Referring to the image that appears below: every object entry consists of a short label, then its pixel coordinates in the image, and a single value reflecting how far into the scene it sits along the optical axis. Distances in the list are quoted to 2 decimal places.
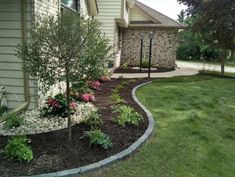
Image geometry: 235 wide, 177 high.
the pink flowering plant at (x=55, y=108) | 4.29
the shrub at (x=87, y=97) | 5.31
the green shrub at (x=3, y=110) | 4.34
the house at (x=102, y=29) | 4.26
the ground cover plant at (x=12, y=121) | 3.73
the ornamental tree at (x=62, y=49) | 2.91
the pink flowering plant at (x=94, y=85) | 6.75
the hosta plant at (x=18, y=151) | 2.78
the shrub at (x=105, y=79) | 8.02
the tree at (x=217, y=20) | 10.45
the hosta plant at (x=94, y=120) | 3.88
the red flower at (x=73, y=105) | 4.49
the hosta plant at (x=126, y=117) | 4.04
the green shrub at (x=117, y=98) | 5.44
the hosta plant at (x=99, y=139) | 3.18
